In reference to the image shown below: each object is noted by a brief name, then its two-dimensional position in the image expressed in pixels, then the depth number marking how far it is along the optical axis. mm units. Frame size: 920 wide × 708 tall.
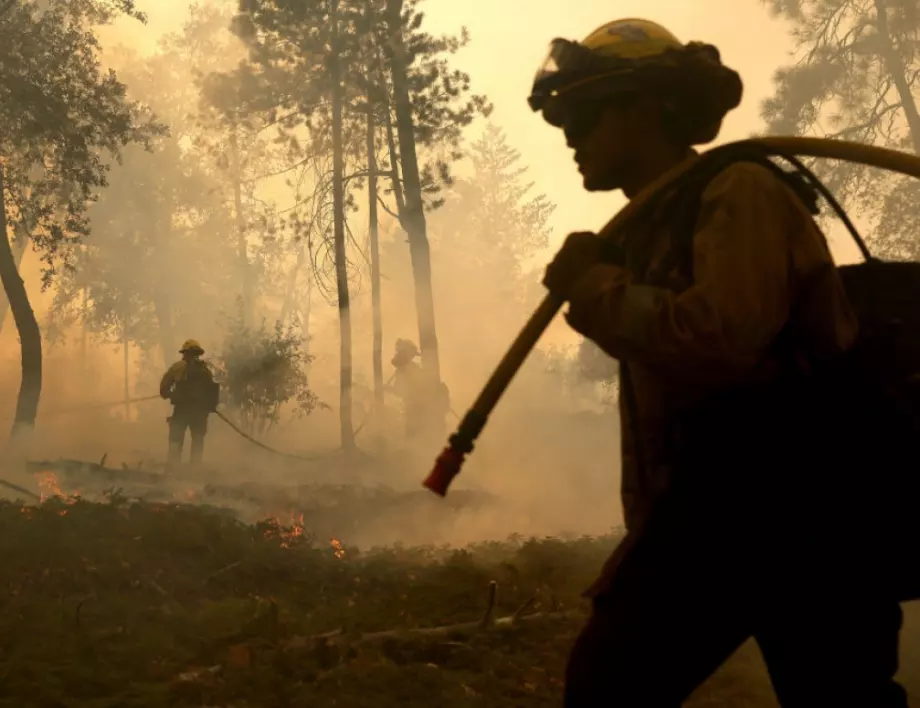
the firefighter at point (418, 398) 17906
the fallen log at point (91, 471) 11922
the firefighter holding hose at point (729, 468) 1675
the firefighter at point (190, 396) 14836
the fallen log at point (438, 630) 4336
